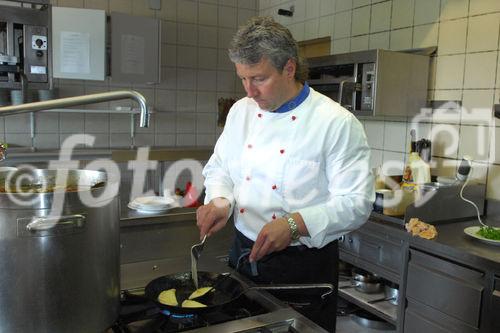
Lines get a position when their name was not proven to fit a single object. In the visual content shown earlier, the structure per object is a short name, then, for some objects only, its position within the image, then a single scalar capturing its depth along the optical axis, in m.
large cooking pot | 0.84
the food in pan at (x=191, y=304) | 1.08
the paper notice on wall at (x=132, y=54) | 3.97
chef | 1.42
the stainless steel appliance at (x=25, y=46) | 3.47
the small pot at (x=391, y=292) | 2.80
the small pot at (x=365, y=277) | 2.94
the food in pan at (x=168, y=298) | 1.10
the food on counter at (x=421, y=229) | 2.34
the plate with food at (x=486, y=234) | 2.23
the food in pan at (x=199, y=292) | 1.15
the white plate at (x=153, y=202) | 2.79
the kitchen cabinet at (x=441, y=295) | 2.09
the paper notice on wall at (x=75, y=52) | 3.70
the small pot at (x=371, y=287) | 2.93
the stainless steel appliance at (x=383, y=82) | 2.83
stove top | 1.02
